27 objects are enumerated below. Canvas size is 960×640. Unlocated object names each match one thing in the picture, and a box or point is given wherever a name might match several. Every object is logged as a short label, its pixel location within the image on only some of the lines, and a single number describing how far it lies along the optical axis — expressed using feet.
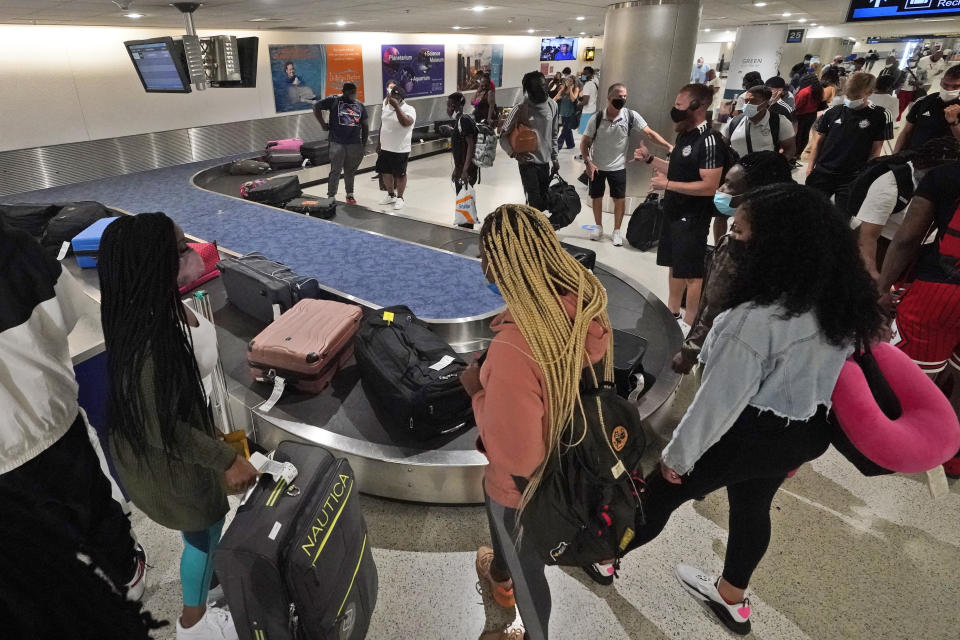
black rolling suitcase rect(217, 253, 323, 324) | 13.05
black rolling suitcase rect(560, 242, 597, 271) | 14.66
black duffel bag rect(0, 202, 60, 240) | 17.94
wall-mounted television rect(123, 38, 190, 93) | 21.79
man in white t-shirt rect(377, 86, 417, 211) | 24.63
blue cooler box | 16.16
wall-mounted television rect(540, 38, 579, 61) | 67.97
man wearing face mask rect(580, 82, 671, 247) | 19.71
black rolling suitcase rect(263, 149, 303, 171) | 33.58
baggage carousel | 9.15
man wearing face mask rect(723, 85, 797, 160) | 16.72
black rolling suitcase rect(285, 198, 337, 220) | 23.48
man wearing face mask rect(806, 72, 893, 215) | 15.96
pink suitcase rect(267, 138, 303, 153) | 34.42
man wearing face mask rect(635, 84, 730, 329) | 12.29
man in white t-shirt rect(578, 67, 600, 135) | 39.46
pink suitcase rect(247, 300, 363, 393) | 10.41
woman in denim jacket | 4.84
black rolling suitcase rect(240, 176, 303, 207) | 24.36
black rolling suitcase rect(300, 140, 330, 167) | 33.88
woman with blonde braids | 4.54
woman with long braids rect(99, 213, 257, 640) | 4.98
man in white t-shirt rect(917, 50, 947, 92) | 55.01
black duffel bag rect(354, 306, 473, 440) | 9.23
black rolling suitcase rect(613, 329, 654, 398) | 10.41
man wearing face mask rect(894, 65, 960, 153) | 17.06
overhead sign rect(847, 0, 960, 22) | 15.39
